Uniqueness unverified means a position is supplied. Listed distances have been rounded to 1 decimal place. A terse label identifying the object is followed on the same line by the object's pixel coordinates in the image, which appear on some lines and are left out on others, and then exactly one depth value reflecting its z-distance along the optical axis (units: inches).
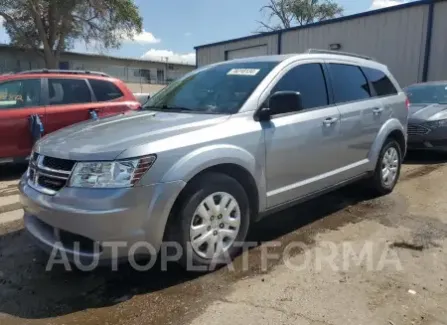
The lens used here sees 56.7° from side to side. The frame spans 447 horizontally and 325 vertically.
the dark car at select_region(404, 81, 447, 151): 301.1
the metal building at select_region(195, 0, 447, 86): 539.8
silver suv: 108.4
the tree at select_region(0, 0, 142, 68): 1090.7
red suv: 252.1
